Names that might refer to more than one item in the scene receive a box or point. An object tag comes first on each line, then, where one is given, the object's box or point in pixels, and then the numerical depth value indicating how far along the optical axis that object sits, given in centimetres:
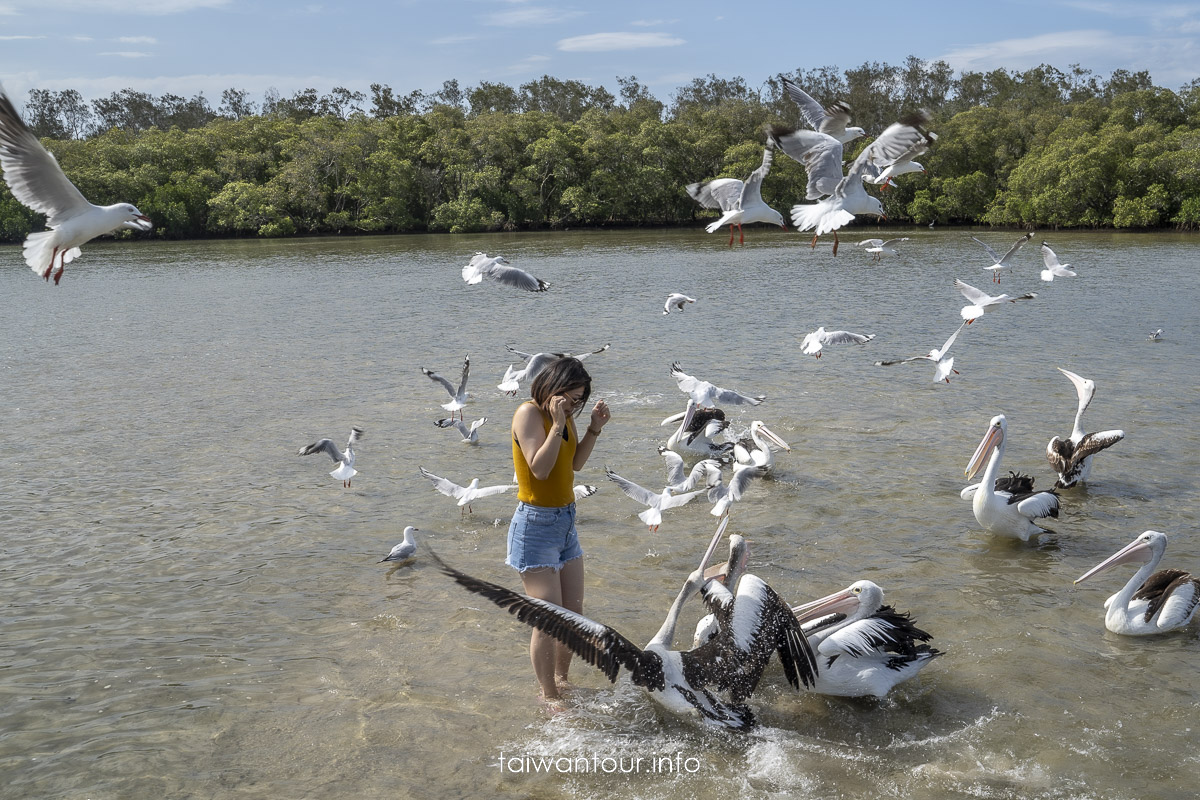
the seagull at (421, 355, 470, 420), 953
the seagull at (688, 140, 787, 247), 888
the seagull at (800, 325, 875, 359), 1027
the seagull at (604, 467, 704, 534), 621
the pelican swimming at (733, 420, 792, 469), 759
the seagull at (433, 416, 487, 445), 920
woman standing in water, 362
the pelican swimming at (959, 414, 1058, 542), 614
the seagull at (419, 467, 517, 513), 675
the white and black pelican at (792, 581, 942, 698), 416
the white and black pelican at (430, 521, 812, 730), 391
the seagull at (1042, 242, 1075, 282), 1777
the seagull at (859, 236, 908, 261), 1602
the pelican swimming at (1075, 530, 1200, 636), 486
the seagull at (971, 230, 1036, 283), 1476
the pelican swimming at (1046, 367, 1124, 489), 716
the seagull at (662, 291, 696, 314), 1316
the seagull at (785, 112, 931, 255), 788
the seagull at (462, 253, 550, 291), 941
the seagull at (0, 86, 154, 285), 644
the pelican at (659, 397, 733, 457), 843
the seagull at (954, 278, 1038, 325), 1077
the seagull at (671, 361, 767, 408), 817
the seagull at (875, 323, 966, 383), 1016
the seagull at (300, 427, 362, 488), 759
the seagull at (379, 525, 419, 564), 610
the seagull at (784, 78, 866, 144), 868
